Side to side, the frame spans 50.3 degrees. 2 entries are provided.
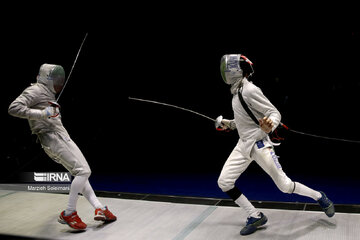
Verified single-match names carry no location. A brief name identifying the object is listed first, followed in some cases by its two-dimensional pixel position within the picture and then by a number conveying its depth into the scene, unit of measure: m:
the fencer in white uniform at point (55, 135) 2.87
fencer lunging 2.66
